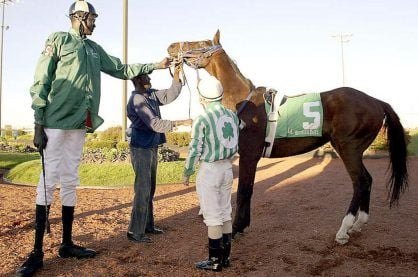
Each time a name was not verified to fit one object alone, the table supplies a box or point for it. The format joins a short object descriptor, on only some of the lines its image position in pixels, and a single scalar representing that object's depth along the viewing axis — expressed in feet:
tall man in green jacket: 12.28
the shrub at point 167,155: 42.69
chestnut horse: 15.78
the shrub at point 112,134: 91.99
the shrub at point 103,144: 60.36
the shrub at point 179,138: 81.49
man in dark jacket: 15.58
